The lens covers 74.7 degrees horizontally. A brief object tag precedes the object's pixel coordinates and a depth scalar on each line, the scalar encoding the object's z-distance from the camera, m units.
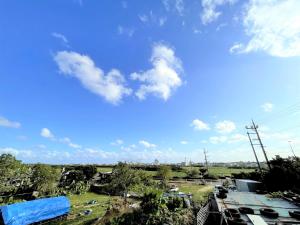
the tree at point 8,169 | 31.92
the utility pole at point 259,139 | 35.99
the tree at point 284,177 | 24.90
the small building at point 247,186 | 23.14
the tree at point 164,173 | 54.39
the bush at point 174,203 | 22.06
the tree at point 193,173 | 73.88
